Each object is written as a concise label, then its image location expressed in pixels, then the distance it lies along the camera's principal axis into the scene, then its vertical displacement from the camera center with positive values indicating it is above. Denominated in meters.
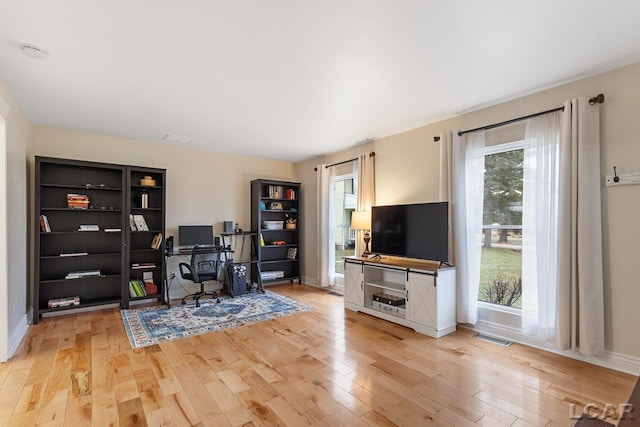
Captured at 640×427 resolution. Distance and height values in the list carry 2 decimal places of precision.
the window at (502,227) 3.27 -0.13
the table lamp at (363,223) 4.52 -0.11
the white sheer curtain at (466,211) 3.44 +0.04
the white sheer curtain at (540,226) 2.84 -0.11
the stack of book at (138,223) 4.53 -0.09
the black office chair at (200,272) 4.38 -0.83
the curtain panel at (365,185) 4.67 +0.47
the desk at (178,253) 4.59 -0.56
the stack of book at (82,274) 4.04 -0.76
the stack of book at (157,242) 4.66 -0.38
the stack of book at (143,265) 4.52 -0.72
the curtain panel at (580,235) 2.58 -0.18
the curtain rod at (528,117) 2.62 +0.97
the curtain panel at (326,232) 5.52 -0.29
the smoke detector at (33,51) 2.25 +1.25
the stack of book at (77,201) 4.09 +0.22
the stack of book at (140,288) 4.48 -1.06
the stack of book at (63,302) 3.93 -1.10
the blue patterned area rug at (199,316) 3.39 -1.29
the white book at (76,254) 4.08 -0.49
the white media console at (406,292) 3.34 -0.94
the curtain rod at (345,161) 4.70 +0.92
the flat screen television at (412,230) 3.53 -0.19
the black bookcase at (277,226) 5.78 -0.20
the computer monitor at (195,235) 4.96 -0.30
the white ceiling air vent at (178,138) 4.62 +1.21
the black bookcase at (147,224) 4.57 -0.13
